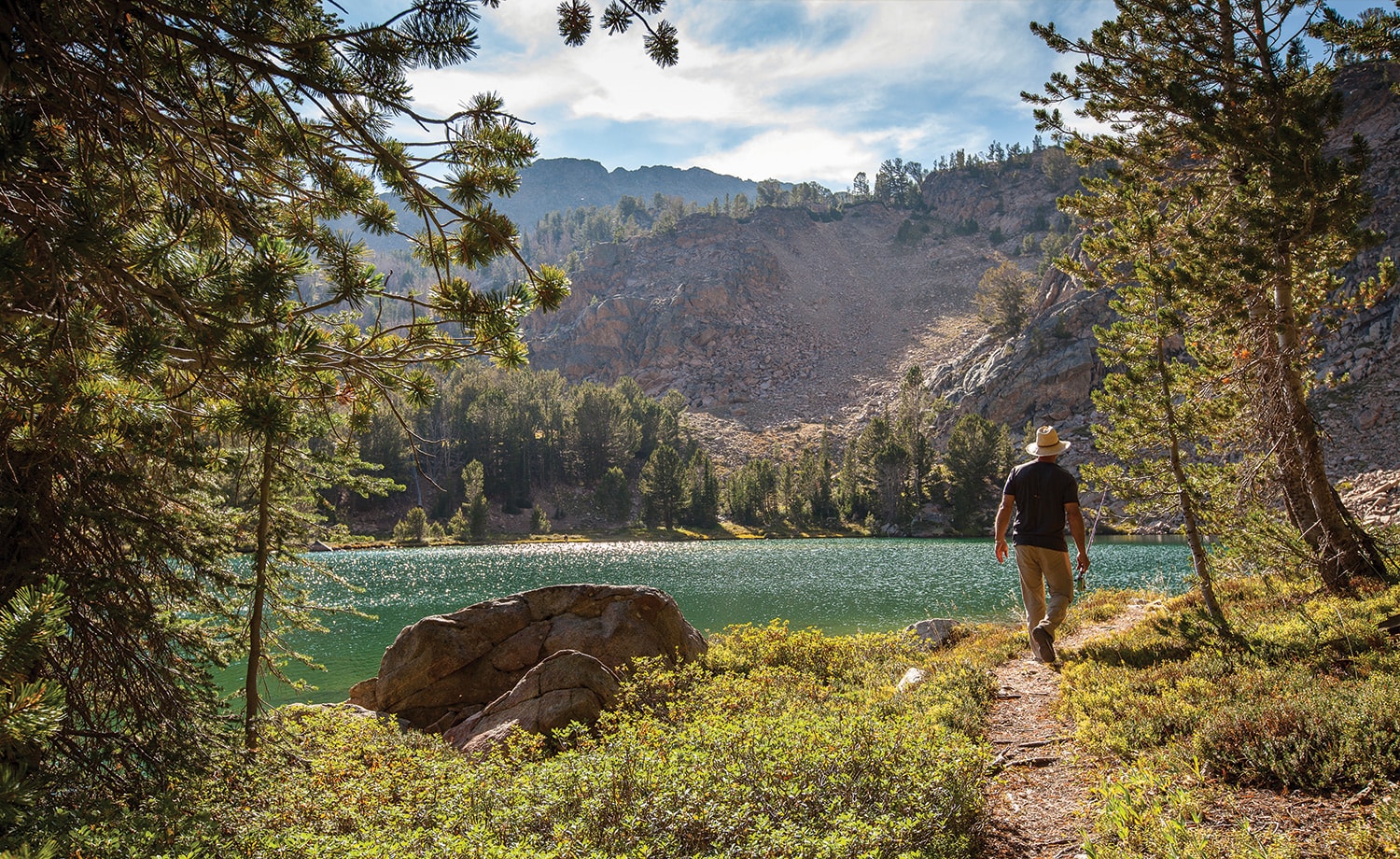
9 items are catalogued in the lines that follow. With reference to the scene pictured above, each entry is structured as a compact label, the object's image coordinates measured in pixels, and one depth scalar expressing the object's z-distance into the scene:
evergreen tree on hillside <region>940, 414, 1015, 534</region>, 78.38
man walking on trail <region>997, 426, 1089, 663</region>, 8.55
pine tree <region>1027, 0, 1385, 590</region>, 7.42
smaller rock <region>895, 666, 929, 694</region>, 8.96
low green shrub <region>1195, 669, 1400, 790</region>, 4.26
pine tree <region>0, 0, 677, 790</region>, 3.44
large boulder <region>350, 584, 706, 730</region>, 11.51
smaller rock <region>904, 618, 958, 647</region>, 14.78
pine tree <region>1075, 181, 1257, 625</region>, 9.58
